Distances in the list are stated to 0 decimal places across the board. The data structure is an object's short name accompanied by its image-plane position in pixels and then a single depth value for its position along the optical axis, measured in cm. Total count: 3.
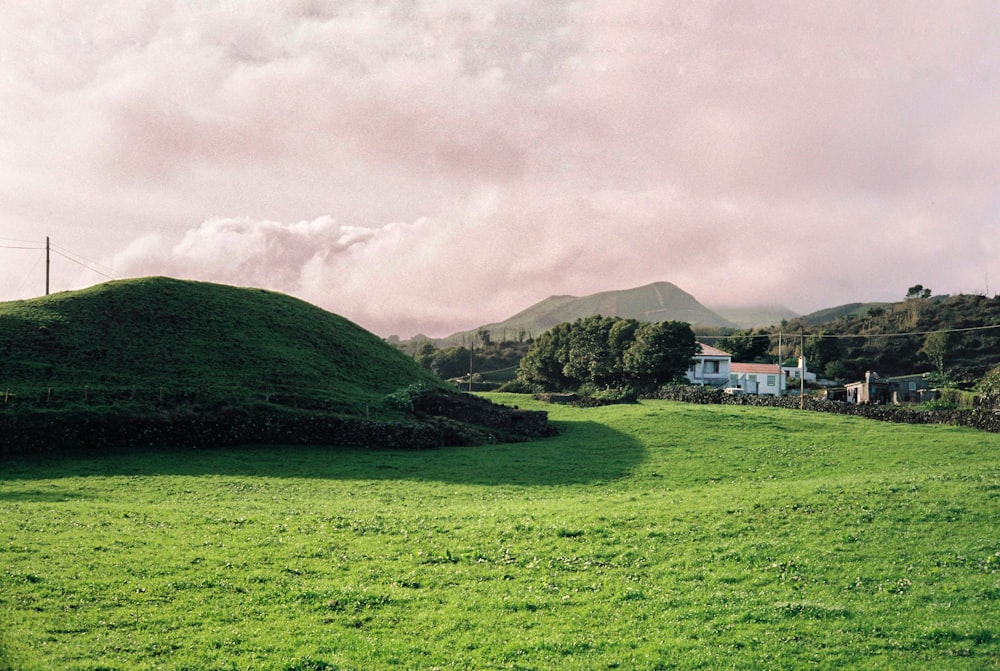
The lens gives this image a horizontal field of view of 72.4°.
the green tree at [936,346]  14223
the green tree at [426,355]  18725
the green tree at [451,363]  17988
